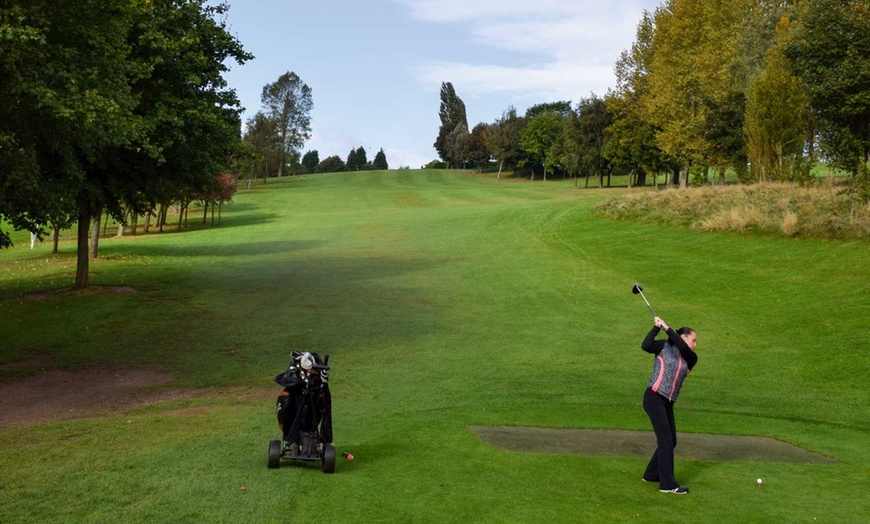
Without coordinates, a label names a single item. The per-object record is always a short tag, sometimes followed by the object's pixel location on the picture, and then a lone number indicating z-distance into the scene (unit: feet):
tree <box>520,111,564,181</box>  393.09
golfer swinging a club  34.96
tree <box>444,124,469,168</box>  505.25
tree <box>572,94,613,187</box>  296.92
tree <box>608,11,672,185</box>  243.40
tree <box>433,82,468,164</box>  647.56
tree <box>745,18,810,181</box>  142.61
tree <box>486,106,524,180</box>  420.77
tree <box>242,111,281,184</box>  378.73
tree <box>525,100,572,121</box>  539.62
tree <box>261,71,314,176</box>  440.45
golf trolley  34.40
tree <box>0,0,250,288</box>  59.77
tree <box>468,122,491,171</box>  476.54
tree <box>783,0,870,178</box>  130.62
